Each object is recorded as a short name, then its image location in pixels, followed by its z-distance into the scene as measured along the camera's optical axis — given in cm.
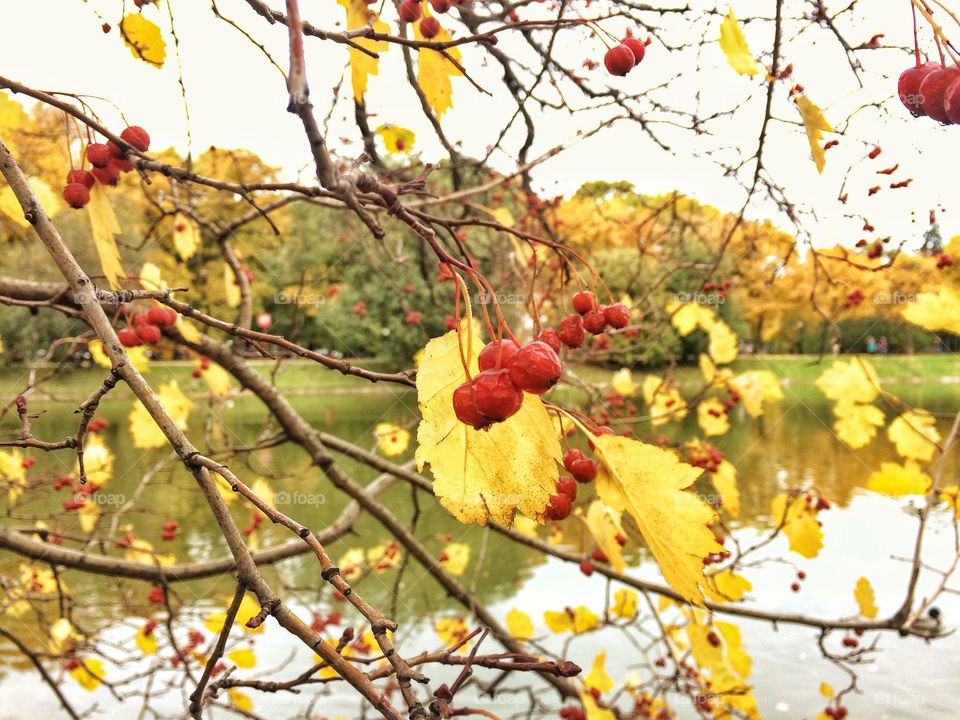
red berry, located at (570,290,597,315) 73
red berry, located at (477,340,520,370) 44
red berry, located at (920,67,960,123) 44
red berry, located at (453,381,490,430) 42
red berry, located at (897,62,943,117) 47
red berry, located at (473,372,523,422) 42
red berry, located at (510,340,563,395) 43
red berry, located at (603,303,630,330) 72
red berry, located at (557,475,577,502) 70
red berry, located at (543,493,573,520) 65
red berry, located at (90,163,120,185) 77
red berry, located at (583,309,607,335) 72
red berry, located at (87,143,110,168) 75
